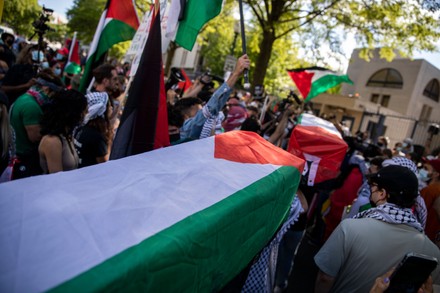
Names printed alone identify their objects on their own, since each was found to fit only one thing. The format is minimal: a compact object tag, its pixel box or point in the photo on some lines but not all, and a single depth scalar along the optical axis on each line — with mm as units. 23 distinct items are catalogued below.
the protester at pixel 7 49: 6334
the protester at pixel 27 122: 2771
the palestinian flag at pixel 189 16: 2949
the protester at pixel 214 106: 2684
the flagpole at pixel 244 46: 2730
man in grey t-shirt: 1849
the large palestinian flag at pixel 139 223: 783
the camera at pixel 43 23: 5000
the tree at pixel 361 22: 10680
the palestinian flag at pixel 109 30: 3781
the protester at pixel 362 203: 3328
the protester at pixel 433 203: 3334
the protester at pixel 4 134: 2455
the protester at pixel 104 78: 3539
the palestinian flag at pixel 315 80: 7934
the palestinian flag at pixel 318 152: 2953
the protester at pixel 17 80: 4512
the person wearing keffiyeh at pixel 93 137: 2666
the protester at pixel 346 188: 4586
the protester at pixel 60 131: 2303
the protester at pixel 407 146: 9574
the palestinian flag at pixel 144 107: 1993
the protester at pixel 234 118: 5516
